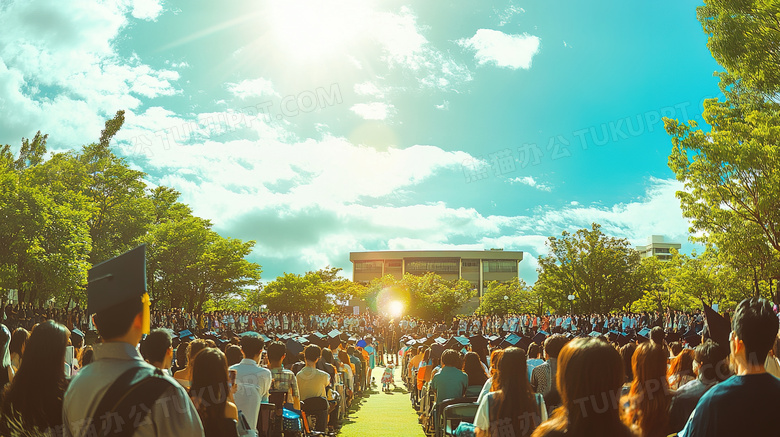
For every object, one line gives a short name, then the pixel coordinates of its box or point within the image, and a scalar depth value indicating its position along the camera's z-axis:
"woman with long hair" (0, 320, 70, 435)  2.86
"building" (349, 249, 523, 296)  95.81
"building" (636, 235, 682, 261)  132.00
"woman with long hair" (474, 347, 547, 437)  3.81
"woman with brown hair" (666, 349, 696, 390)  5.32
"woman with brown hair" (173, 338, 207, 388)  5.61
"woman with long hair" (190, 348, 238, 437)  3.63
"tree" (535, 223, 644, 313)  51.22
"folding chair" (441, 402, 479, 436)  6.62
